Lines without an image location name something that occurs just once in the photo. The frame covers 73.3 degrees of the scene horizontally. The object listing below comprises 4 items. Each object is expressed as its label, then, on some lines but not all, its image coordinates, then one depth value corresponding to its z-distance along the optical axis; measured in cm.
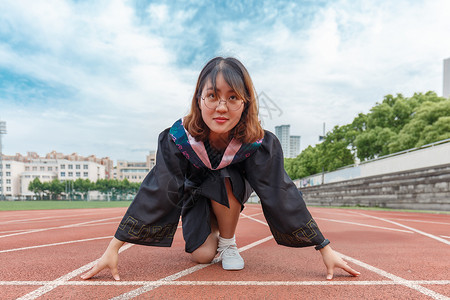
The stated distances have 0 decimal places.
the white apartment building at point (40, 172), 8162
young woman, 211
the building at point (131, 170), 10267
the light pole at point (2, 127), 4859
